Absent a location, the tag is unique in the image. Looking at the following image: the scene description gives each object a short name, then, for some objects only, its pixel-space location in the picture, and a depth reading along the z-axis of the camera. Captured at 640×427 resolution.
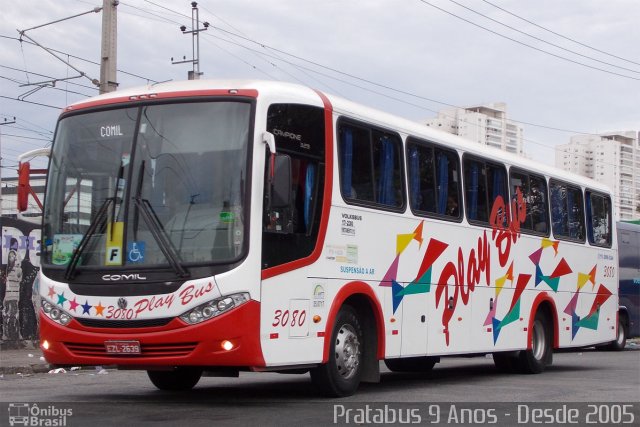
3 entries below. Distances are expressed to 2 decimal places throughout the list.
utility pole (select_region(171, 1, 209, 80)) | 43.88
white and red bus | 9.82
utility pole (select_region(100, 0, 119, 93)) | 21.64
